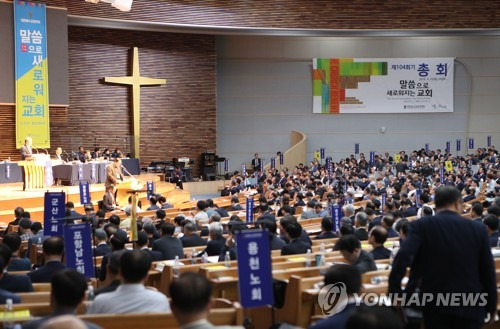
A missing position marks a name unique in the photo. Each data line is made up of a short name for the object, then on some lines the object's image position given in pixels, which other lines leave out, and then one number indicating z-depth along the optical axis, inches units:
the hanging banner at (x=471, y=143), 1070.4
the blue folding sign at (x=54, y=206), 375.6
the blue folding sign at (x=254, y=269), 200.7
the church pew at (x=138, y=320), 157.3
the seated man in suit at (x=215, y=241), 318.7
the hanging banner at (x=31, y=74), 754.2
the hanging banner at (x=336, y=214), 407.2
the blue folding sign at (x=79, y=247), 257.8
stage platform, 552.4
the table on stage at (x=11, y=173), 708.7
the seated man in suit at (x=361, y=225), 346.0
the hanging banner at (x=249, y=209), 460.8
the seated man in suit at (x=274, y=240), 320.9
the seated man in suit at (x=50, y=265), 232.2
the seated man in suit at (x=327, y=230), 361.4
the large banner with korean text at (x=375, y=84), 1066.1
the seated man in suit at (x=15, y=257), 267.7
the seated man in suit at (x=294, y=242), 294.7
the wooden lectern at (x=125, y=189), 639.1
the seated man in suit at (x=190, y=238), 350.6
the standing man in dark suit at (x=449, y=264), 160.7
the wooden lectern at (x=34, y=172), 633.6
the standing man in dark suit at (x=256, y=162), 1038.4
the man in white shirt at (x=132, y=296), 165.9
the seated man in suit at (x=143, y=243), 298.1
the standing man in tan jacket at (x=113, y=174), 596.1
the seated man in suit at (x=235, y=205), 579.5
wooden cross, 934.9
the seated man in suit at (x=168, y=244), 311.0
